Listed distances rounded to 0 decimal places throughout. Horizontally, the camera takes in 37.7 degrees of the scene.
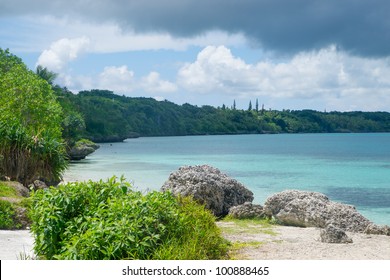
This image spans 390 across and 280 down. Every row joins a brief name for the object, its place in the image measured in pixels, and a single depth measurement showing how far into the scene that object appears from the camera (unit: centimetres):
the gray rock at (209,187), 1481
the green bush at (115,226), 750
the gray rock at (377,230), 1353
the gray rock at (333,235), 1126
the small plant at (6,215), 1141
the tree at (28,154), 1773
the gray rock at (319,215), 1405
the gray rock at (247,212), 1474
